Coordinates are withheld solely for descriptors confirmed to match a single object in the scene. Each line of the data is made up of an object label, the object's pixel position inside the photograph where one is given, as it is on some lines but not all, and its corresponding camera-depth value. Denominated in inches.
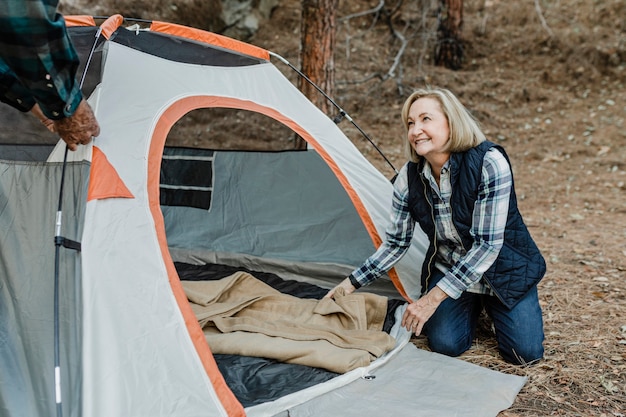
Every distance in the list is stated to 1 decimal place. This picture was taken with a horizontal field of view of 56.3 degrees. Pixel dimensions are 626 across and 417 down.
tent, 68.9
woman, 88.1
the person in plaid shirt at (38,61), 55.3
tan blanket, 90.1
